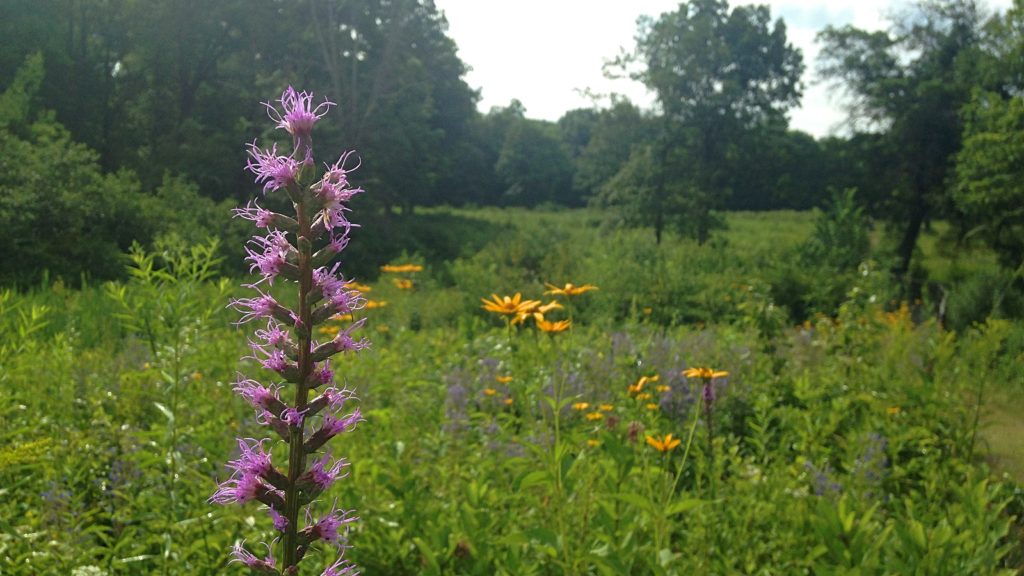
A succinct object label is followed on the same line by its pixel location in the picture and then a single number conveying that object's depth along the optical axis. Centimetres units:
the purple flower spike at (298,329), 89
